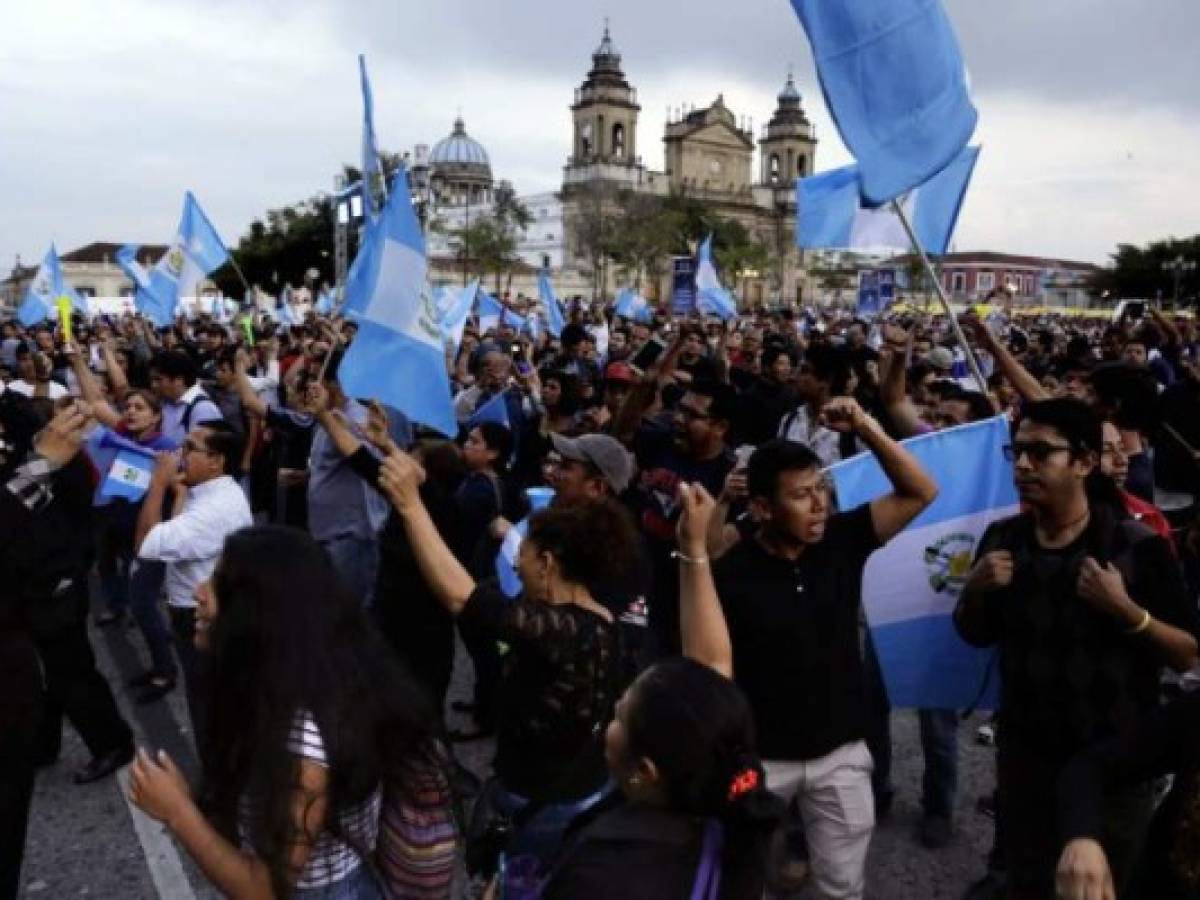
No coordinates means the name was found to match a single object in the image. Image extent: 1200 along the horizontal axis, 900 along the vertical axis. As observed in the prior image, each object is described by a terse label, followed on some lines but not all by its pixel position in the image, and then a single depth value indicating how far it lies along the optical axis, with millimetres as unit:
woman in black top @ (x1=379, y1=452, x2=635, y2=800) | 2756
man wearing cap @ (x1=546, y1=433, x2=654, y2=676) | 4125
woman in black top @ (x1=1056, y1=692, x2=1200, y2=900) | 1984
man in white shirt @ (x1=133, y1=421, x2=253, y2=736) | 4488
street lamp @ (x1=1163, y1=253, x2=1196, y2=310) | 62200
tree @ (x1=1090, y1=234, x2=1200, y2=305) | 76688
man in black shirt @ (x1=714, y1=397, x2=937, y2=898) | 3131
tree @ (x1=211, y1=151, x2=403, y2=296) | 58375
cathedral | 97625
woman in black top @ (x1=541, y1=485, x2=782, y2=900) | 1899
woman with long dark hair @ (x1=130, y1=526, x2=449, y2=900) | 2109
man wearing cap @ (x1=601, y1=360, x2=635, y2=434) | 6770
